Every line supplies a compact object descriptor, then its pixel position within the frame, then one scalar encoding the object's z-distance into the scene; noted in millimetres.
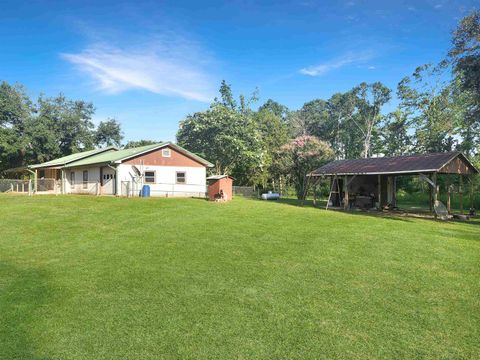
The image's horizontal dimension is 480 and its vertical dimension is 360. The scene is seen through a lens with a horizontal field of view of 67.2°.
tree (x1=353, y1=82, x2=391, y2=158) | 55062
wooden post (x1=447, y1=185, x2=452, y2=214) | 18653
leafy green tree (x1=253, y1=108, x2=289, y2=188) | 42750
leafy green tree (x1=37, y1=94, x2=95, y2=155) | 45844
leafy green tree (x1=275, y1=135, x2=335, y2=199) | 35156
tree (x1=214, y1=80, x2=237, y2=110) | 52406
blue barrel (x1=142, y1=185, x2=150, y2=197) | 26125
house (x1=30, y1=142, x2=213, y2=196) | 26547
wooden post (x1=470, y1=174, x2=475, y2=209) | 19766
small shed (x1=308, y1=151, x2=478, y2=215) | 18562
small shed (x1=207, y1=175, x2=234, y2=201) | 24203
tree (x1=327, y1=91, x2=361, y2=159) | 59562
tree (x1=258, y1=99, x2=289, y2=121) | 83875
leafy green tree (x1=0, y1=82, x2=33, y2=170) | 41875
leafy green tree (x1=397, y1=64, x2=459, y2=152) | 42656
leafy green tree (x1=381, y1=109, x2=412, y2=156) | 48906
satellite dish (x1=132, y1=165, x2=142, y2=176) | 26703
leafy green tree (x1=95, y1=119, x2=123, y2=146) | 51000
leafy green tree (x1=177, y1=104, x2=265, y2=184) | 41594
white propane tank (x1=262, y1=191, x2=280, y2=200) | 30203
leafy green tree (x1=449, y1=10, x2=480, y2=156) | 19922
